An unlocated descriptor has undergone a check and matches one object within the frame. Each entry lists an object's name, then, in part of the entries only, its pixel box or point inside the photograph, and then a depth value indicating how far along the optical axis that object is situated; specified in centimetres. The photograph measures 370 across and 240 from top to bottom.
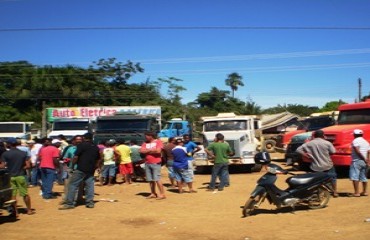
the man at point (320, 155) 931
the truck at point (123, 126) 1627
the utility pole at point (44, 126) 2747
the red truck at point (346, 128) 1318
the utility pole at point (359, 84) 4910
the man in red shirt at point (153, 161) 1046
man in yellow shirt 1329
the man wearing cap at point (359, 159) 957
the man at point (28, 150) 1228
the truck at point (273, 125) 2522
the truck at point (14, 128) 2534
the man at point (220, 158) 1154
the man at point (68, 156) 1151
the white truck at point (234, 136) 1538
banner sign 2597
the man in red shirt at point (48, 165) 1060
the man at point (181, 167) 1128
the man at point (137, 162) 1398
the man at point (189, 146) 1318
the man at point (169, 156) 1223
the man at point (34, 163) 1284
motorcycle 817
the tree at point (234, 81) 8781
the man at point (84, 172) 942
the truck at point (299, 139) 1681
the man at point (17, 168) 859
